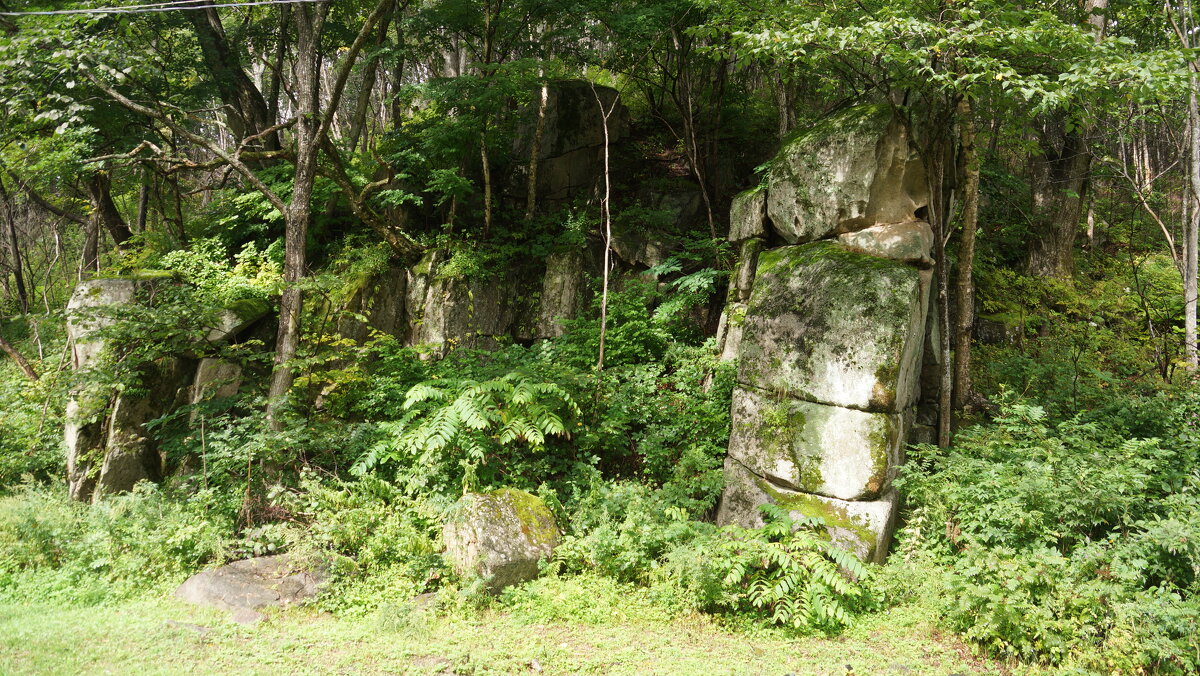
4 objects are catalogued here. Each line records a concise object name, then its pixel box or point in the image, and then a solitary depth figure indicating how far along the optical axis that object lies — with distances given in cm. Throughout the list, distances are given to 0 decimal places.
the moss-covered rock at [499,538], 592
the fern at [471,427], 708
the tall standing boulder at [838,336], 655
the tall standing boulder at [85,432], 864
